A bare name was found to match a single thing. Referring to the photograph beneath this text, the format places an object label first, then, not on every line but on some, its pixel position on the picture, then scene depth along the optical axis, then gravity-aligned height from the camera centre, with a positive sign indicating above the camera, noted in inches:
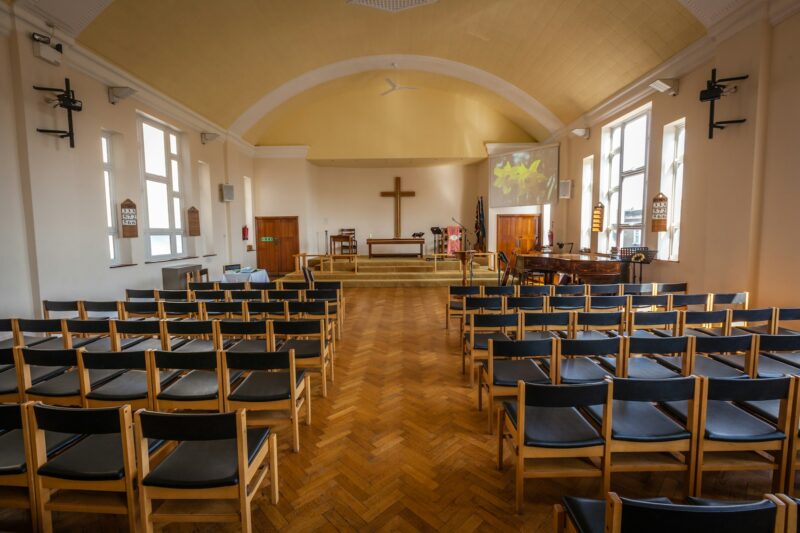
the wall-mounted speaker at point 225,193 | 358.3 +41.8
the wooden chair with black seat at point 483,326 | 125.2 -27.8
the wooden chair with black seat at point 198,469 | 56.7 -35.6
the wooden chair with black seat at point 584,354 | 93.9 -27.7
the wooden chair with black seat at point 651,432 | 66.8 -34.3
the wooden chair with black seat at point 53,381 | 87.8 -33.9
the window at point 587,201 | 333.2 +30.6
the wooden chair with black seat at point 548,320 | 123.6 -25.3
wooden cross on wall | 508.1 +56.3
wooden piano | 226.5 -17.3
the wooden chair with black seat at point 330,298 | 182.6 -26.9
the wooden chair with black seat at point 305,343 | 115.0 -33.8
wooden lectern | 365.1 -17.8
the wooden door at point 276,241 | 454.0 -2.0
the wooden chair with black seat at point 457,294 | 181.2 -25.4
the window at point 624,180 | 265.4 +40.7
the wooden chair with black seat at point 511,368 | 93.7 -34.1
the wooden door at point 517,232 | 461.1 +6.8
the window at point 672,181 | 229.9 +32.8
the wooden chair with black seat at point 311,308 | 144.8 -25.0
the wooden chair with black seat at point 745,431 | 65.9 -34.2
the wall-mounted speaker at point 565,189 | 351.3 +42.6
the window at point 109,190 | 228.4 +28.9
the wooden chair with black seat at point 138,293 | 179.6 -24.0
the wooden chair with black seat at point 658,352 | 93.0 -27.1
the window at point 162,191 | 269.0 +34.5
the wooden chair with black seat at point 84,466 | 57.2 -34.8
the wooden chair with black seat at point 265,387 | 85.3 -34.9
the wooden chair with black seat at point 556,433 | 66.2 -35.2
